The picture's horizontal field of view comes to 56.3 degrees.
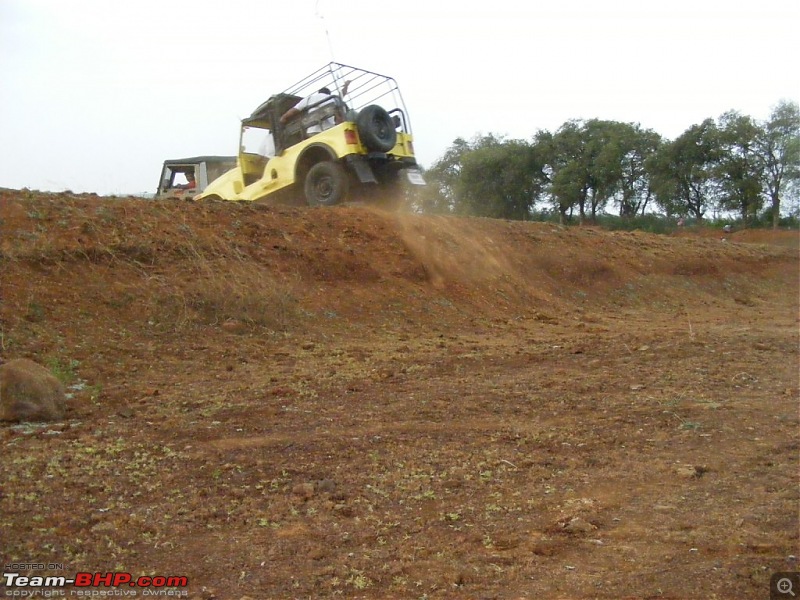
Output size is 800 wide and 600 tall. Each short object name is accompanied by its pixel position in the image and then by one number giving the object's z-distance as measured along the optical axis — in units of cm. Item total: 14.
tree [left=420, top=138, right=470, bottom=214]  3586
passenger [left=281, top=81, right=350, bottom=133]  1293
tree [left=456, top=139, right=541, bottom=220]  3319
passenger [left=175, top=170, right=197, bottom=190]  1590
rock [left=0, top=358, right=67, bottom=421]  515
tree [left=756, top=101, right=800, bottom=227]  2817
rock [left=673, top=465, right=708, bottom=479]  416
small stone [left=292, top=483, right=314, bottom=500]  387
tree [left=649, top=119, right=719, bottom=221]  2967
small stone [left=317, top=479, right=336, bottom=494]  395
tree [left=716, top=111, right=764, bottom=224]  2895
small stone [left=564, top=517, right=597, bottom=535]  343
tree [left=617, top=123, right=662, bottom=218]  3158
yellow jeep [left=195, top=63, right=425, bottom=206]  1268
